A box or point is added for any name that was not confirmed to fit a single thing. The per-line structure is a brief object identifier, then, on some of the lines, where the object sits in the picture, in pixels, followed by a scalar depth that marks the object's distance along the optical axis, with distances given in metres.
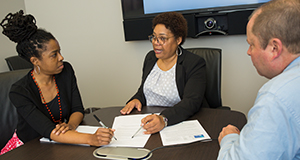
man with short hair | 0.74
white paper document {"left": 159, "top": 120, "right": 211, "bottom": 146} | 1.24
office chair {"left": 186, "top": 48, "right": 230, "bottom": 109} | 2.12
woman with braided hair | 1.49
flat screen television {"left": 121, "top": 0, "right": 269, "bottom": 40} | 2.61
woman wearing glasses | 1.87
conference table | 1.12
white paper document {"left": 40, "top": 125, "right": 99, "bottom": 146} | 1.44
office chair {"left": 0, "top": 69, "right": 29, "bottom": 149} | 1.68
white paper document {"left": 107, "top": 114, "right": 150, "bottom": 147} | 1.27
